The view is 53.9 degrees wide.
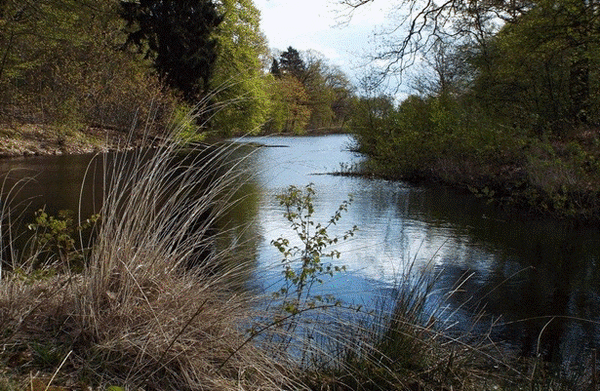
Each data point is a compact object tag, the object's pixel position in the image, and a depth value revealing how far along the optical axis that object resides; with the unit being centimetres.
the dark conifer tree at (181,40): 2658
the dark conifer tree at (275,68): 4761
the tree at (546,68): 1071
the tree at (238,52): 3222
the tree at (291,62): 6514
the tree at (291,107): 4366
